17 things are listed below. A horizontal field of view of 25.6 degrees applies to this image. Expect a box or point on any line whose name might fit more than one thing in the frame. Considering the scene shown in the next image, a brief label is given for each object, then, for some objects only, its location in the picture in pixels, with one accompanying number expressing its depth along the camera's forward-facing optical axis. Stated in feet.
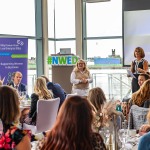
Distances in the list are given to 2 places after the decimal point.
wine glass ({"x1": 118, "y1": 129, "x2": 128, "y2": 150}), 9.29
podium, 27.82
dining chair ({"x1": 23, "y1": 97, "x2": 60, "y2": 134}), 16.01
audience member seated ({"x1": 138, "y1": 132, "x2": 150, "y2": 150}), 6.94
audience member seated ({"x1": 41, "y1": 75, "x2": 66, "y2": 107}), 19.48
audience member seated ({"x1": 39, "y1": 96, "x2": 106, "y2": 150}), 6.53
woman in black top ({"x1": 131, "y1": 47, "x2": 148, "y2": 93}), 20.98
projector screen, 27.68
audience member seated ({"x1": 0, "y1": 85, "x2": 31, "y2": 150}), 7.73
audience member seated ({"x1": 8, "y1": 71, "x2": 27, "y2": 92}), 21.20
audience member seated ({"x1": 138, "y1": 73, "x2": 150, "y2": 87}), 16.51
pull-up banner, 23.88
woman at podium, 23.55
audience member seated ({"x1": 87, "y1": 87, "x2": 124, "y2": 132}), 8.59
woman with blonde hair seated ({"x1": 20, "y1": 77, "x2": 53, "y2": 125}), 16.82
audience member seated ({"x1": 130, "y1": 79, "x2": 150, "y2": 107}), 12.93
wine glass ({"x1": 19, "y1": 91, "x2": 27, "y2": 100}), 19.78
